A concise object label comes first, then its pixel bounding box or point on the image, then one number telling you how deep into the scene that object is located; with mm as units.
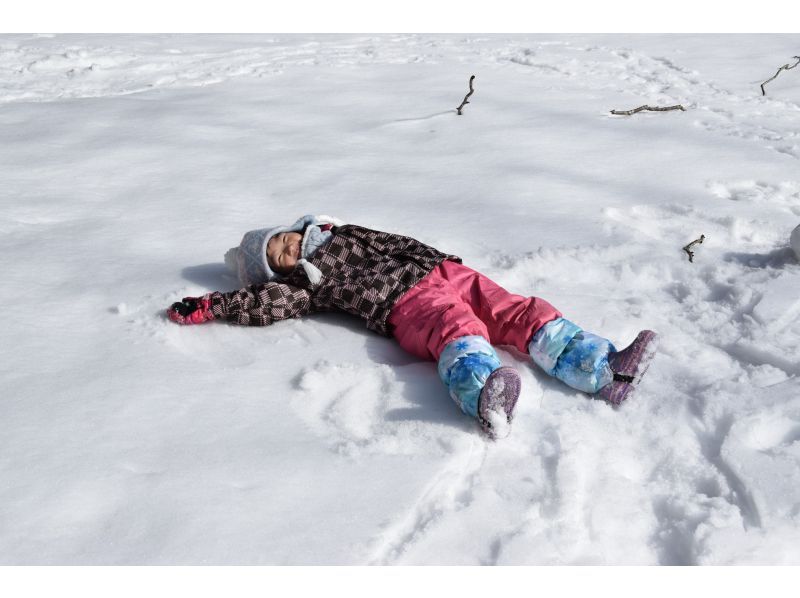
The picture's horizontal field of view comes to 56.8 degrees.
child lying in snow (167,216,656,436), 2199
